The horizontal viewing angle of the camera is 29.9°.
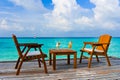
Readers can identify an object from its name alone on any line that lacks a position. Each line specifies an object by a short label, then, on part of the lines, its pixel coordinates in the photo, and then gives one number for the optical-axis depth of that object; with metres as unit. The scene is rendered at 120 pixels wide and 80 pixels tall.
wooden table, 4.89
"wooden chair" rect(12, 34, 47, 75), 4.45
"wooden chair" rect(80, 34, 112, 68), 5.26
